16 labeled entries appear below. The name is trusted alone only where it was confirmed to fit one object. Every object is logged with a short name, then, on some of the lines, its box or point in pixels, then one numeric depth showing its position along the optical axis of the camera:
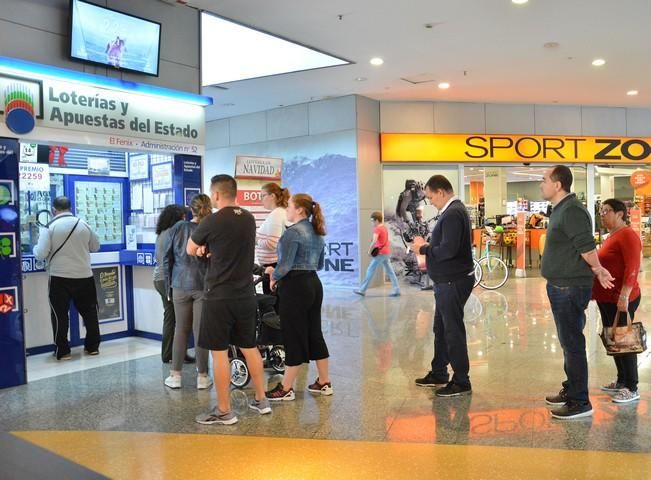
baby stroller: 4.50
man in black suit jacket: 4.09
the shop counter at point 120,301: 5.81
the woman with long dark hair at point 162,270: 4.86
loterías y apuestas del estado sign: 4.73
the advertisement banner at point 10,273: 4.56
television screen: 5.02
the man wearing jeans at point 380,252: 9.60
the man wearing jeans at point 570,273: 3.56
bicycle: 10.62
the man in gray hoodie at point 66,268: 5.50
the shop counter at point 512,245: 13.30
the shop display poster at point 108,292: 6.32
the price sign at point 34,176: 5.64
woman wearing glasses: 3.90
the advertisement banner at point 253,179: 6.78
